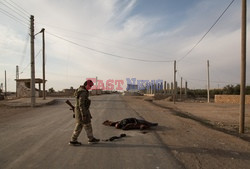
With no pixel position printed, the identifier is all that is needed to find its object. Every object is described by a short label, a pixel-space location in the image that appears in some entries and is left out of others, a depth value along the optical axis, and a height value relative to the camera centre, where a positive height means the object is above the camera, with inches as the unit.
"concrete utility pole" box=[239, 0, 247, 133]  372.8 +48.1
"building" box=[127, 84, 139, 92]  4062.5 +26.7
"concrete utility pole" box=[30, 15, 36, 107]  793.6 +113.0
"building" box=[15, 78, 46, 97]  1501.4 -4.9
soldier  236.7 -26.7
